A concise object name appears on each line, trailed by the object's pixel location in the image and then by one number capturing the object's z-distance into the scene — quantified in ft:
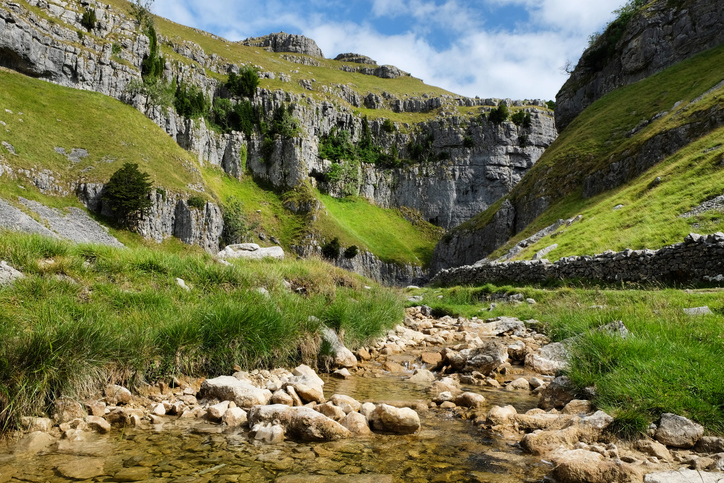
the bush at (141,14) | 267.80
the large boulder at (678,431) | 11.93
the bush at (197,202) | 177.61
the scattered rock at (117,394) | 16.25
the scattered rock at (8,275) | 21.44
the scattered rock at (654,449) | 11.46
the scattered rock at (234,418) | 15.31
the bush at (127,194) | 146.20
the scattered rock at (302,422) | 14.19
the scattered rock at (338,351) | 26.84
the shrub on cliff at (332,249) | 228.24
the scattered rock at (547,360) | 24.67
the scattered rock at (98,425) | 14.02
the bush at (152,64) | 237.86
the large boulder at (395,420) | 15.06
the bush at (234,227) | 197.77
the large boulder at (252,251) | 63.03
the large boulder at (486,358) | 25.31
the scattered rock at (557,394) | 17.62
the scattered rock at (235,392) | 17.07
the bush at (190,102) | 246.68
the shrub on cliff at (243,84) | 291.58
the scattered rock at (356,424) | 14.93
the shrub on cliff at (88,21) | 227.81
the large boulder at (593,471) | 10.11
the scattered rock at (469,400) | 18.58
